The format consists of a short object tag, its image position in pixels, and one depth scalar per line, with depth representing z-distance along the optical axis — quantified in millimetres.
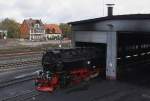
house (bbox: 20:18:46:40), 110812
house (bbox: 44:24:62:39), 118812
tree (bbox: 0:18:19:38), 107750
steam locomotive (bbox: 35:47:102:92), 22281
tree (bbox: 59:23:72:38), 118638
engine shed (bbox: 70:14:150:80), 23000
